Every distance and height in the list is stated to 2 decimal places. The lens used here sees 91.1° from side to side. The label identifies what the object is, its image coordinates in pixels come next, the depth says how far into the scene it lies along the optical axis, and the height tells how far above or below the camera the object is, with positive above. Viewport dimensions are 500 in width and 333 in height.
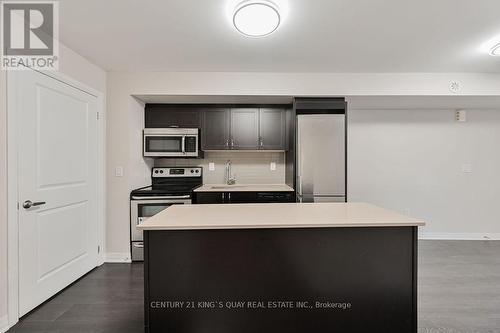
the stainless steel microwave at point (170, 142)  3.45 +0.30
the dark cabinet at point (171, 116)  3.60 +0.69
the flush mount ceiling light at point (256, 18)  1.77 +1.11
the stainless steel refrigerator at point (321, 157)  3.17 +0.09
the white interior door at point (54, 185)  2.01 -0.21
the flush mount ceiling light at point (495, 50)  2.41 +1.15
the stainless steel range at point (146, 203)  3.12 -0.51
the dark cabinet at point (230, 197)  3.30 -0.46
